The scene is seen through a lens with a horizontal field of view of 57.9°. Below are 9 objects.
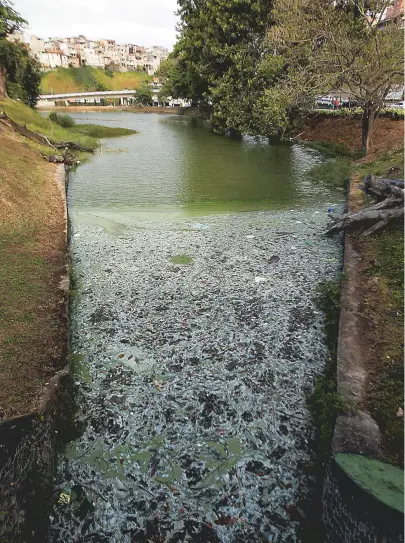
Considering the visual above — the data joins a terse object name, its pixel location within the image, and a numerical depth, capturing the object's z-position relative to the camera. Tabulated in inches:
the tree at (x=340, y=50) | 573.3
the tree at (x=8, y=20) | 1261.1
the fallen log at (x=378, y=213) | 333.7
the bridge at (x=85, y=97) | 3420.3
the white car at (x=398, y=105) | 956.6
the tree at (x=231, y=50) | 920.9
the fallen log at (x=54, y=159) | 718.5
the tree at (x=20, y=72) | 1315.2
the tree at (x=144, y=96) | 3341.5
